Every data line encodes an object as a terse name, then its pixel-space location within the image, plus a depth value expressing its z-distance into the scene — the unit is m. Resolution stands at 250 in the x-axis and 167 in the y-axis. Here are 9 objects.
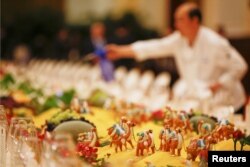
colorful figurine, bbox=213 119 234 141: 3.47
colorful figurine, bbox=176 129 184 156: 3.21
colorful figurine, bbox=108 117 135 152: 3.31
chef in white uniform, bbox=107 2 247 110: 5.32
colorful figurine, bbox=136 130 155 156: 3.21
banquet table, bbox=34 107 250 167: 3.06
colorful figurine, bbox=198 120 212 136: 3.67
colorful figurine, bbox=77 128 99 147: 3.24
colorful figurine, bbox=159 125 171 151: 3.26
